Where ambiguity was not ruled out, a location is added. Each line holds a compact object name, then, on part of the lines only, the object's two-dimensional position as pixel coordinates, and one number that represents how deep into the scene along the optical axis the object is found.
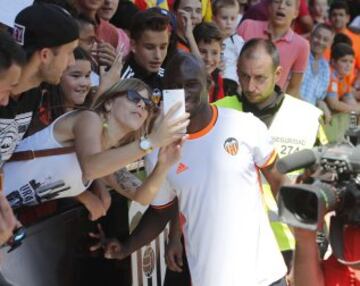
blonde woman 3.42
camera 2.05
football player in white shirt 3.26
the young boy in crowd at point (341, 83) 8.38
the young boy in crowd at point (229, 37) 6.36
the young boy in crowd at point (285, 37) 6.71
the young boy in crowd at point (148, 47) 4.97
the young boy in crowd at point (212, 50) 5.70
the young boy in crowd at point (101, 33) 5.10
